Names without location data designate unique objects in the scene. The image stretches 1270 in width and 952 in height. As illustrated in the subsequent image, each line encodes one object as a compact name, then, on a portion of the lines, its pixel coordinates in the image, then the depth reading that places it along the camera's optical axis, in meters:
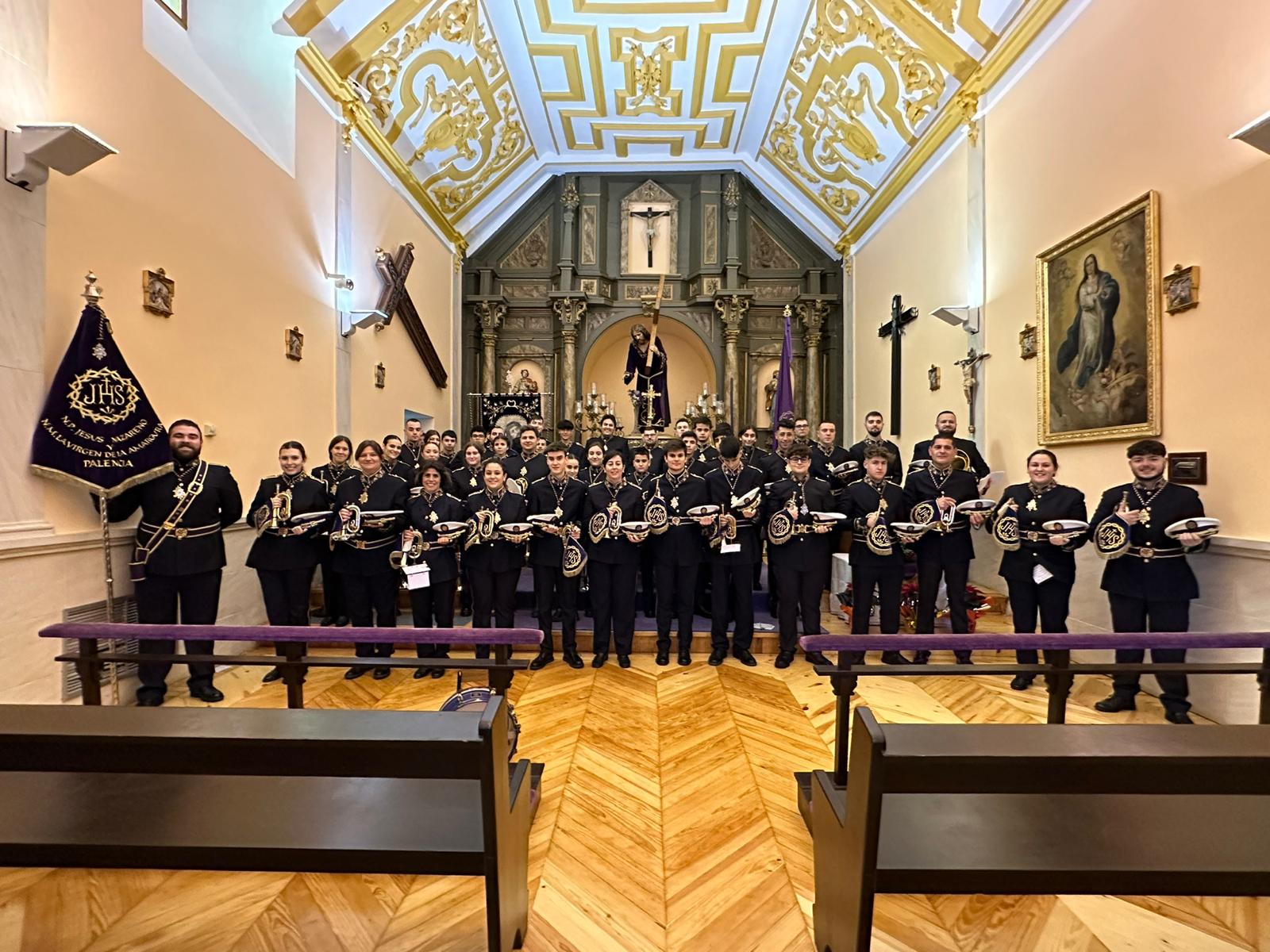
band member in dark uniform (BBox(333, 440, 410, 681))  4.78
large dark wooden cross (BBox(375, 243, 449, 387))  8.19
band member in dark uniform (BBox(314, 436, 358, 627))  5.25
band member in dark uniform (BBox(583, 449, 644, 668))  5.09
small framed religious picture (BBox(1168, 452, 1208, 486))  4.07
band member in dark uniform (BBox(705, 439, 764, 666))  5.14
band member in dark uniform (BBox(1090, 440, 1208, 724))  3.88
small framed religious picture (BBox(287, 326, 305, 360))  6.30
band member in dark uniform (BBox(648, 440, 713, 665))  5.15
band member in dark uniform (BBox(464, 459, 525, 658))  4.85
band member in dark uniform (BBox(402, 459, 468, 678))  4.74
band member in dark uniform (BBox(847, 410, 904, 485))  6.45
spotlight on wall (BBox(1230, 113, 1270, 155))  3.25
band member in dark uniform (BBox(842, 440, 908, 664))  4.89
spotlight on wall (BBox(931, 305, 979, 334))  6.96
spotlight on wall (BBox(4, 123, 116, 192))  3.45
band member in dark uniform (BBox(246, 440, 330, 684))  4.68
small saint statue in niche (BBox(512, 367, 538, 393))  11.91
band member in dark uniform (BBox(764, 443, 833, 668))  5.01
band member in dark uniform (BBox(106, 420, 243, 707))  4.18
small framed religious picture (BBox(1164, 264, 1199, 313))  4.15
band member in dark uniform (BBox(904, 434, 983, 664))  4.89
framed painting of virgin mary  4.55
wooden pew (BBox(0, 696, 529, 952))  1.42
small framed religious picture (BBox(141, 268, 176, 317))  4.52
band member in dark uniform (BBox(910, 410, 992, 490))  5.76
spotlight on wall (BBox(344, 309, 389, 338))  7.41
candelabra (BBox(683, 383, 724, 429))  10.97
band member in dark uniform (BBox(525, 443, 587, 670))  5.04
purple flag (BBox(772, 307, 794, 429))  10.17
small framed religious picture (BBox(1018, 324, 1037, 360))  5.93
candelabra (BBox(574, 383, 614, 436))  10.90
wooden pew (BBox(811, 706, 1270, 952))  1.36
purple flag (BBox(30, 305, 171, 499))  3.72
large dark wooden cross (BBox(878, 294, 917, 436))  8.98
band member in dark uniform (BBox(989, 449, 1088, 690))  4.44
